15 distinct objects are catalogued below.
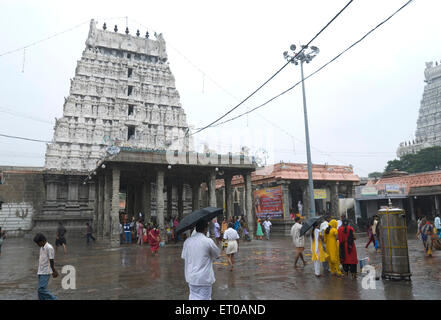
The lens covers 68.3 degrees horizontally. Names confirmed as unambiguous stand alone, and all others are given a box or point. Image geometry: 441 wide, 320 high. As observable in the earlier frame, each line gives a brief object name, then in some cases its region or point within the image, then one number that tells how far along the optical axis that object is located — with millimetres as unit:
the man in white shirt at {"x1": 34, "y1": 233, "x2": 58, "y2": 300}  6082
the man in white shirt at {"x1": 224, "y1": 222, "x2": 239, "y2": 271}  10375
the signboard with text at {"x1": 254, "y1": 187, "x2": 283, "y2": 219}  26016
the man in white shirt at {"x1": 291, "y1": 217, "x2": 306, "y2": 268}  9984
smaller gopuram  80156
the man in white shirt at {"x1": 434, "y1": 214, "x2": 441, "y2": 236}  16500
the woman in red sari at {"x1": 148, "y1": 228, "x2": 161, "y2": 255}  14734
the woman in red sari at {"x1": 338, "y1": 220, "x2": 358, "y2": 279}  8328
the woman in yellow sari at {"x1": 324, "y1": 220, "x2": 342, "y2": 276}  8594
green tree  60750
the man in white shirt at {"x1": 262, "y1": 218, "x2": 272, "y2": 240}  22875
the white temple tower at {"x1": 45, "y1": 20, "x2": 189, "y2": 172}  35812
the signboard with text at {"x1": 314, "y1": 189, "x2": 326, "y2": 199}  27339
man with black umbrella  4516
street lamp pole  16203
